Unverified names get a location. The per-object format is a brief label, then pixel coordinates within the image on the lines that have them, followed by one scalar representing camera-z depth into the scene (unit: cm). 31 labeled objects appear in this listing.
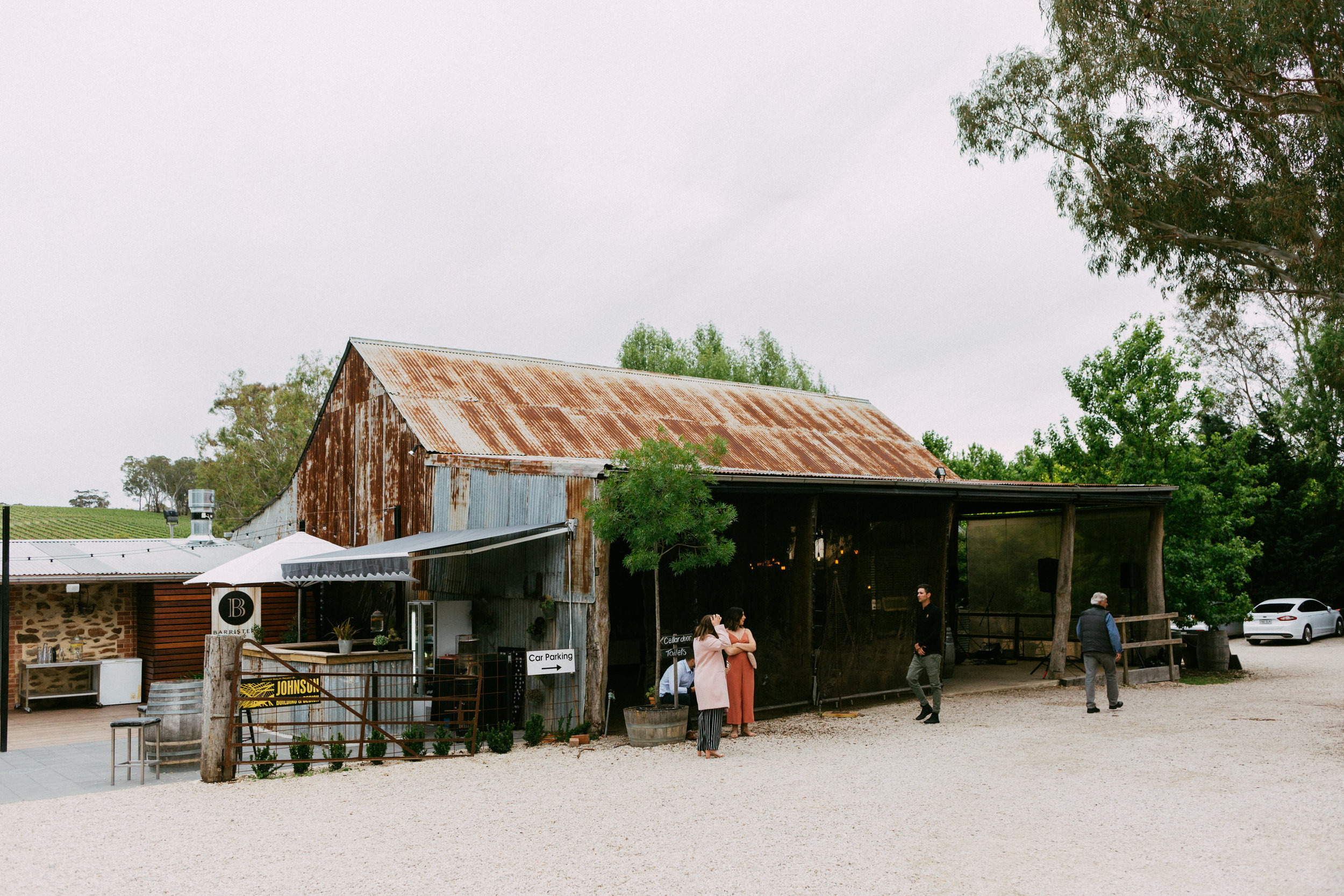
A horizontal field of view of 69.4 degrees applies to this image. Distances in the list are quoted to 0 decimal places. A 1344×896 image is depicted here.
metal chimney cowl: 2048
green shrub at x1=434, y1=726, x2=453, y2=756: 1012
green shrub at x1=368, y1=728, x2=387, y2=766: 988
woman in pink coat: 983
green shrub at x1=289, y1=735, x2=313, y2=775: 940
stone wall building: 1553
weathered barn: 1145
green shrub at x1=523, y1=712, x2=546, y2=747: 1059
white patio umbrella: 1287
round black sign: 1458
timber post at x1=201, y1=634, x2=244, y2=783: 891
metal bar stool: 898
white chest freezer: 1572
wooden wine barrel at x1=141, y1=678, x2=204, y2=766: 965
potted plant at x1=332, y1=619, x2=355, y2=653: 1238
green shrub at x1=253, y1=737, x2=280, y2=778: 909
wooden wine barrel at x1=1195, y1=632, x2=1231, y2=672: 1684
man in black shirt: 1158
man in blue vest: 1211
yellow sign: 988
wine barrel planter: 1048
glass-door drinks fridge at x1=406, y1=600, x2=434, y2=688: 1245
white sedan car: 2470
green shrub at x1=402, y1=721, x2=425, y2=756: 1002
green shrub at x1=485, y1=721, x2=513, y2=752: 1021
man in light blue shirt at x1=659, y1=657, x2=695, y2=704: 1112
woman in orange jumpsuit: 1098
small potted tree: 1016
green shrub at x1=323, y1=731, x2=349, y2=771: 964
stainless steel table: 1516
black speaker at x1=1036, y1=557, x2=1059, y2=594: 1789
